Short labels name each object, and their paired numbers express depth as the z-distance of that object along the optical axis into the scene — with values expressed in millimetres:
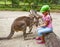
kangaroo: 3345
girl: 2795
